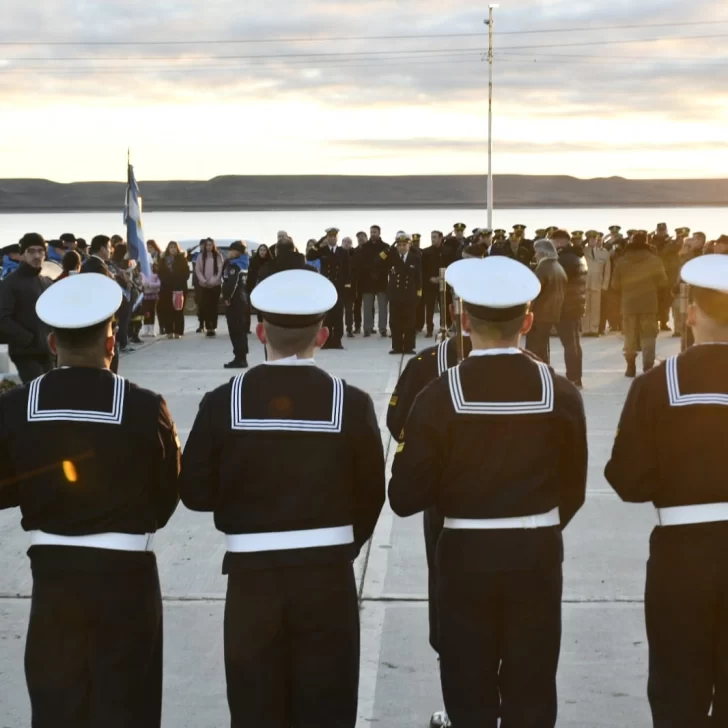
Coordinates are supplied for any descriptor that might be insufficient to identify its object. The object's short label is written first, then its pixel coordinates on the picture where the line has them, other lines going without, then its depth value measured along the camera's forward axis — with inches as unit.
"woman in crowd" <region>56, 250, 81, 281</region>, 429.1
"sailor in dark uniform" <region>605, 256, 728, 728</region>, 132.6
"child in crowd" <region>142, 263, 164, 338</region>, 727.1
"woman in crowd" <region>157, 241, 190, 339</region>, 720.3
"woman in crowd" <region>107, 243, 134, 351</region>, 591.2
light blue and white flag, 728.3
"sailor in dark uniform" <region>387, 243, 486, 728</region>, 166.2
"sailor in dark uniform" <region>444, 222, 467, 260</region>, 714.8
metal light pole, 1993.1
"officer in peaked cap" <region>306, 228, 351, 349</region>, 703.7
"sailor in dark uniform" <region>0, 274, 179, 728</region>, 130.3
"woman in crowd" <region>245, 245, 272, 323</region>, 675.4
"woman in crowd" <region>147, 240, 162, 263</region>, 773.3
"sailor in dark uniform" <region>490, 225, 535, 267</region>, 641.6
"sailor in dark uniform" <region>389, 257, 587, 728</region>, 132.0
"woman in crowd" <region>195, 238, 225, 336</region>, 701.3
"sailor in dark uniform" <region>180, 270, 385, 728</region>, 129.0
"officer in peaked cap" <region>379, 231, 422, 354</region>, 631.2
